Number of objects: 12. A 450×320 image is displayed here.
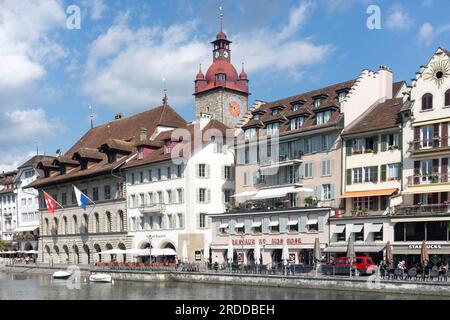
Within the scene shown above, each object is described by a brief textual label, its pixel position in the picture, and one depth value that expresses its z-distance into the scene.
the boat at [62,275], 67.31
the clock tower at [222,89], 100.12
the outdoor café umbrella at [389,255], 46.28
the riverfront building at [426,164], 48.97
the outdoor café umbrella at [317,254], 50.49
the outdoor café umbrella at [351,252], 47.16
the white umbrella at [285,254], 53.30
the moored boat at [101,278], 59.50
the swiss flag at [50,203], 81.64
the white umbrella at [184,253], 63.50
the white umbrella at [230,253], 59.03
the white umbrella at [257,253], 55.49
